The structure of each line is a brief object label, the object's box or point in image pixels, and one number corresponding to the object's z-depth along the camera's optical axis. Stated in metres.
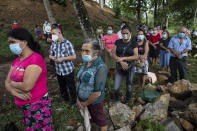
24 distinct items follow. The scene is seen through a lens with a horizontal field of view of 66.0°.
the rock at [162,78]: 5.65
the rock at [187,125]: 2.88
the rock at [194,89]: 4.06
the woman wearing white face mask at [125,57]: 3.43
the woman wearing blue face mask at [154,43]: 7.45
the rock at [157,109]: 3.13
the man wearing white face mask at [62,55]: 3.30
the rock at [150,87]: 4.69
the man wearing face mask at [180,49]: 4.52
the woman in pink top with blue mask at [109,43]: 5.25
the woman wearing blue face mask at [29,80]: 1.91
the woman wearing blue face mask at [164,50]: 6.41
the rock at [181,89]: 4.12
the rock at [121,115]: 3.06
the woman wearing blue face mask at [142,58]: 4.73
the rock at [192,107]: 3.01
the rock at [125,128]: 2.78
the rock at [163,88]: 4.49
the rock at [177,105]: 3.66
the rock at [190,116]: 2.87
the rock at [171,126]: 2.72
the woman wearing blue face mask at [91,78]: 2.16
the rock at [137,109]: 3.42
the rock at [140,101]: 3.95
